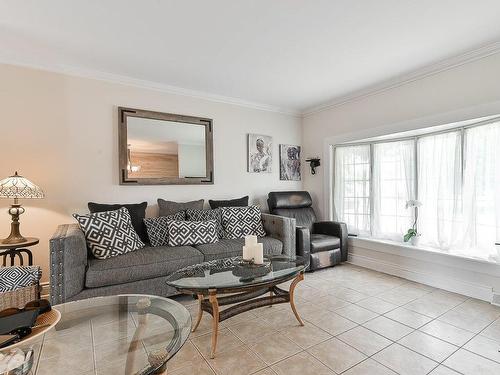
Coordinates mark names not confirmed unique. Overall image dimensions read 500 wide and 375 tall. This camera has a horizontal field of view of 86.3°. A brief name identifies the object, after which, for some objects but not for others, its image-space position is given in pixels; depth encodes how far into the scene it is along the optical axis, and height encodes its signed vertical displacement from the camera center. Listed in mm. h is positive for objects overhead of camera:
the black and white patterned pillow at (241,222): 3359 -469
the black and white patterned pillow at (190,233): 2893 -515
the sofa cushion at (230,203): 3656 -231
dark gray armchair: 3510 -666
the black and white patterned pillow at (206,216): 3266 -367
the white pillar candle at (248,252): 2230 -557
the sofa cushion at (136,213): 2922 -303
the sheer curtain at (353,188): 4035 -50
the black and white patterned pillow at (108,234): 2438 -440
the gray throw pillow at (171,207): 3291 -252
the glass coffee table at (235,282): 1827 -683
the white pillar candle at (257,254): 2225 -570
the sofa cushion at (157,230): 2921 -481
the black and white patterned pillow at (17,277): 2031 -707
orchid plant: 3391 -547
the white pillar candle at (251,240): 2244 -458
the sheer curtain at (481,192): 2721 -89
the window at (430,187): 2811 -37
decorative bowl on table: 2004 -671
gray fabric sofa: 2100 -703
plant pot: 3359 -707
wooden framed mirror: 3238 +501
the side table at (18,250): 2340 -583
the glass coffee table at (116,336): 1248 -810
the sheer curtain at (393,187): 3568 -37
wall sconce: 4484 +374
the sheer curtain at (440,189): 3082 -61
